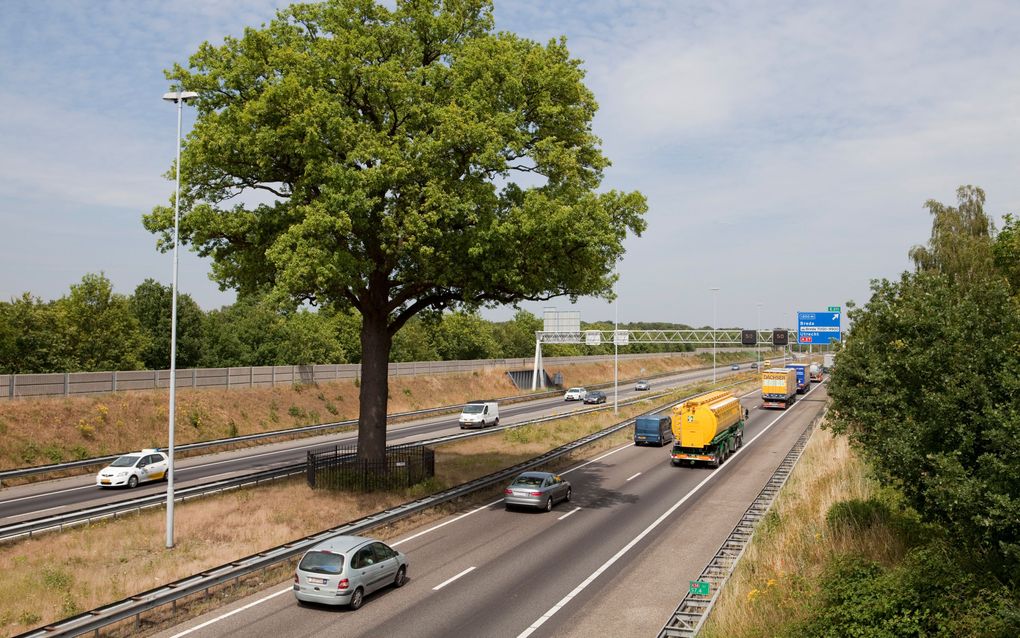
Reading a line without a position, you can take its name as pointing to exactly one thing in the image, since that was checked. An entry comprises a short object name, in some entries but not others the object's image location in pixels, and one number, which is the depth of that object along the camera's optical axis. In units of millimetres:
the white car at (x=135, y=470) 32719
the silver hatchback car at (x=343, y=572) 16531
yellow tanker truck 37594
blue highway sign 70375
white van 55375
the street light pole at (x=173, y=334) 20984
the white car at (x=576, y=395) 81312
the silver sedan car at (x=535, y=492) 27078
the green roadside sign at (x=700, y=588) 15844
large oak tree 23938
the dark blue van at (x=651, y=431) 46406
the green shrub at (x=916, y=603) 12609
